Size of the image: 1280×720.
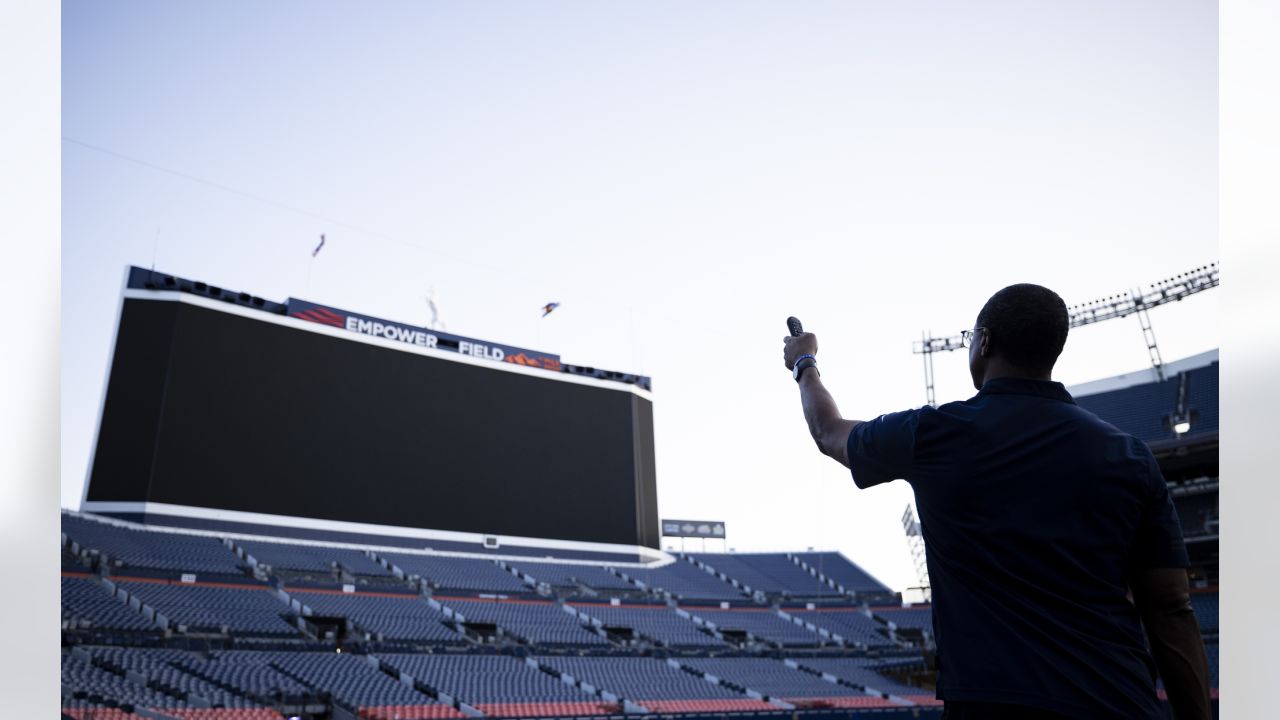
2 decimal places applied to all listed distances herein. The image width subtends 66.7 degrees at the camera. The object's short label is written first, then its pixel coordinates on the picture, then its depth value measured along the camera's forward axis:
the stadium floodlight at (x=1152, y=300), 31.11
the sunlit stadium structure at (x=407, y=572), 23.08
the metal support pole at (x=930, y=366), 36.81
